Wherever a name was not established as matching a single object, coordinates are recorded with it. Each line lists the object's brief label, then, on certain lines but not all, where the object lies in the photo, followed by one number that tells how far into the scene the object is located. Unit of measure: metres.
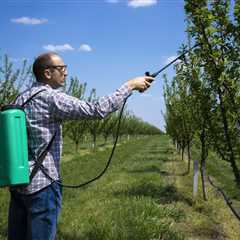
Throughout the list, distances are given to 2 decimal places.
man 2.59
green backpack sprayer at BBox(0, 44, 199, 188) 2.47
